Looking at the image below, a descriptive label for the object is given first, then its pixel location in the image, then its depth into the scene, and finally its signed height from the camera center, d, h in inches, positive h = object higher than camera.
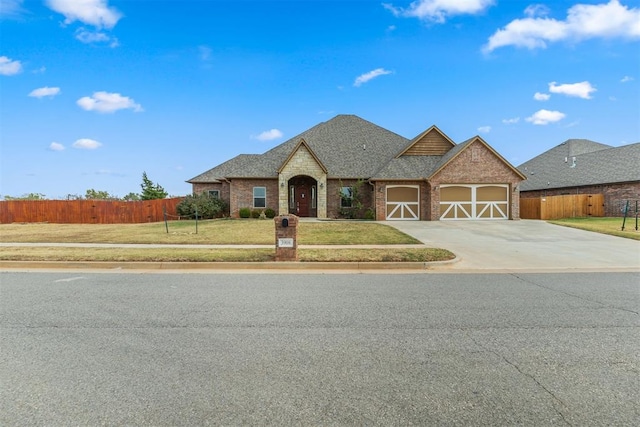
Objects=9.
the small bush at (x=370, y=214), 1014.4 -1.6
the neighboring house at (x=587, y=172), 1067.9 +124.3
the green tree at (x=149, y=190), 1615.5 +117.0
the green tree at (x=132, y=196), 1824.9 +105.3
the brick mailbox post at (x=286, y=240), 399.5 -27.3
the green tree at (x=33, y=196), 1603.1 +100.6
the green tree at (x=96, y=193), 1975.9 +134.2
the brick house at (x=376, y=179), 972.6 +96.8
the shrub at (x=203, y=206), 1057.5 +29.1
